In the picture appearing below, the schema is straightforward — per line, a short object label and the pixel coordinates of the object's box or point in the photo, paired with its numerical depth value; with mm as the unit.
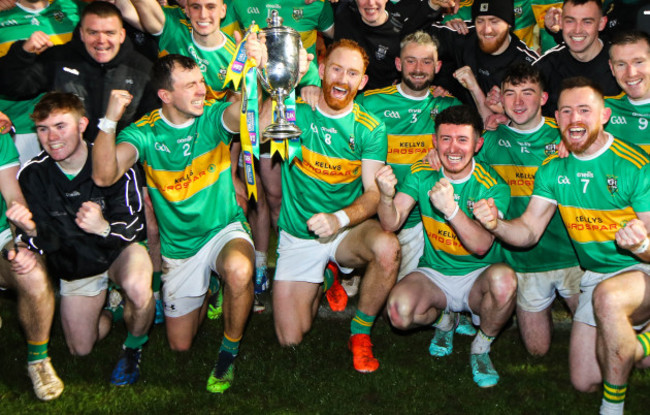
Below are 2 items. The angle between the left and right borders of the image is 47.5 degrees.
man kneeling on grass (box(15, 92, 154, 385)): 5238
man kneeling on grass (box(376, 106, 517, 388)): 5250
